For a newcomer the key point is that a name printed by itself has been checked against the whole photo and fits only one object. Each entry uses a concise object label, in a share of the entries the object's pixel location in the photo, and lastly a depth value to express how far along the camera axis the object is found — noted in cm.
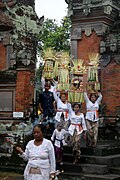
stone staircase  959
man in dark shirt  1090
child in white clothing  973
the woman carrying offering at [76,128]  999
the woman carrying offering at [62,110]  1043
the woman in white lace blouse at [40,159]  598
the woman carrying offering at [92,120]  1081
